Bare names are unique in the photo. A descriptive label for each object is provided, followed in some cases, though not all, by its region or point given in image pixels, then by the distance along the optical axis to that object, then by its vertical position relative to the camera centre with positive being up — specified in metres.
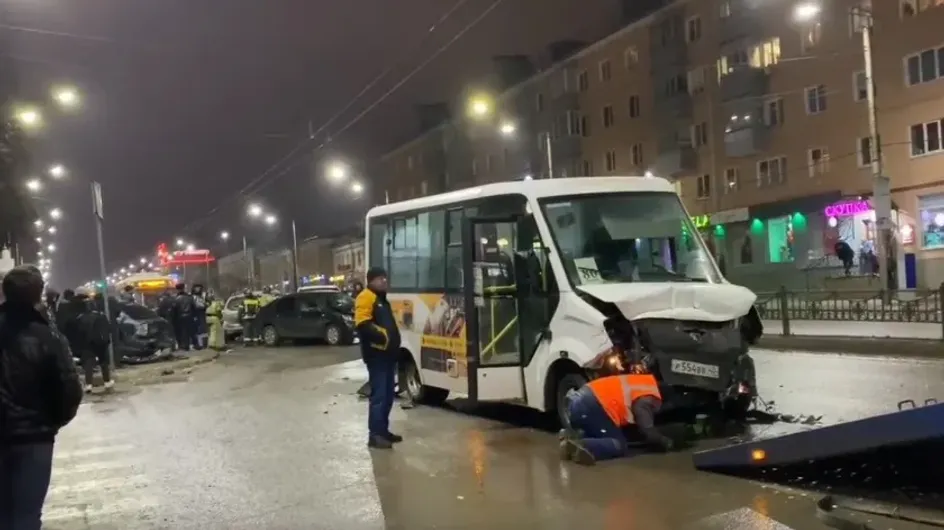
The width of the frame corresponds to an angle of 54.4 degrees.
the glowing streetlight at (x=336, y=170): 29.25 +3.73
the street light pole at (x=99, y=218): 18.06 +1.62
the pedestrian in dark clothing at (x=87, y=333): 15.88 -0.56
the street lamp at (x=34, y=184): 36.02 +4.80
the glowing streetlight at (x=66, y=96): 19.72 +4.43
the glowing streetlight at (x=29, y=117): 24.05 +4.98
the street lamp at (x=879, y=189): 24.95 +1.90
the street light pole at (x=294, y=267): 46.75 +1.11
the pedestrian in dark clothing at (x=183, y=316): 25.75 -0.61
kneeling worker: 8.34 -1.32
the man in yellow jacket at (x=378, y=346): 9.67 -0.64
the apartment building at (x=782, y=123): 30.89 +5.68
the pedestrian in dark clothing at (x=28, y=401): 4.65 -0.50
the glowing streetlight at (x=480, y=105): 23.14 +4.43
